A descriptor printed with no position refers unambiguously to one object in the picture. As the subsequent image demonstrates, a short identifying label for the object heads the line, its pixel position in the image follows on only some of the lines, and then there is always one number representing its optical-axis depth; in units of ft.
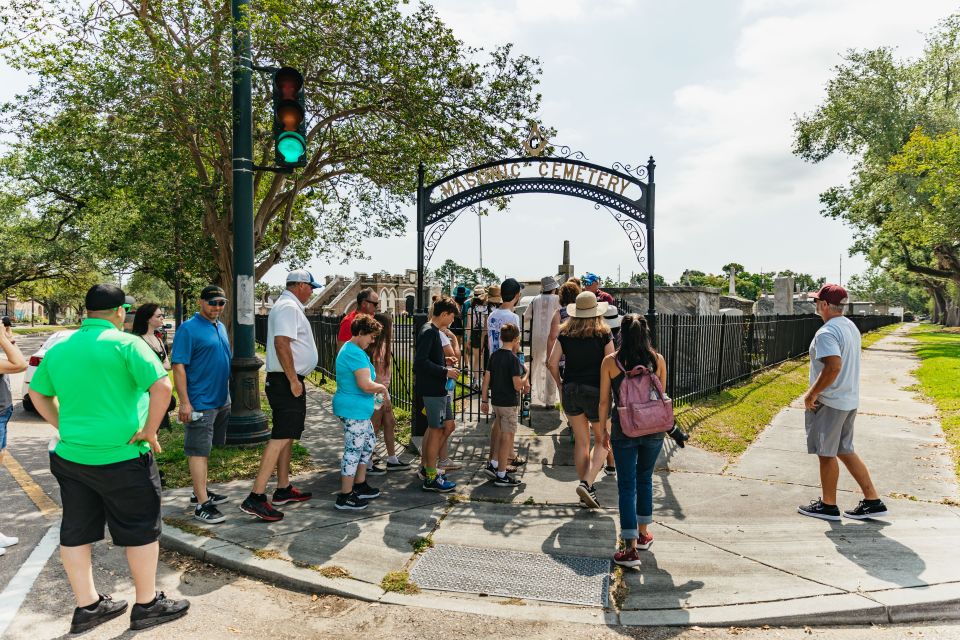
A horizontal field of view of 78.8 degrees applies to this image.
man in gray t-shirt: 15.94
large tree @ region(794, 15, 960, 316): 84.89
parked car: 30.99
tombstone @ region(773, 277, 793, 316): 67.51
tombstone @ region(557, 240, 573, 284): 60.41
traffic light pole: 22.45
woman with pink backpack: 13.37
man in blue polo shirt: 15.67
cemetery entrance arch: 23.36
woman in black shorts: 17.29
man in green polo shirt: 10.37
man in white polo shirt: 15.58
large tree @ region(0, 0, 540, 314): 29.25
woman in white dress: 24.29
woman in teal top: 16.29
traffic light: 20.11
